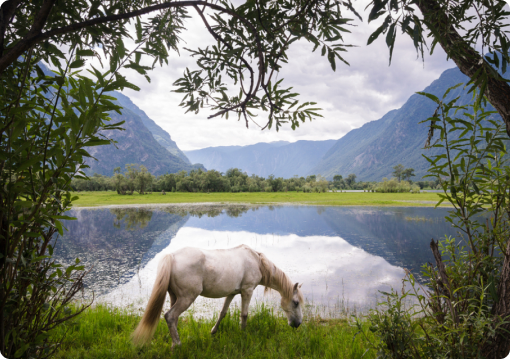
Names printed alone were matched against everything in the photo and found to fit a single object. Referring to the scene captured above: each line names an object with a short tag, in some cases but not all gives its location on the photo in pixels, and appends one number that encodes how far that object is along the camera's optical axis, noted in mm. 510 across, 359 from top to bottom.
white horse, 3361
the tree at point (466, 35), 1164
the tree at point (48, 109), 1259
